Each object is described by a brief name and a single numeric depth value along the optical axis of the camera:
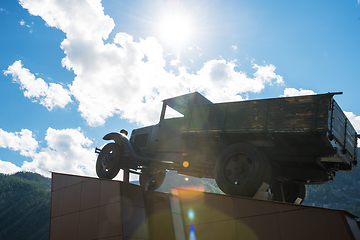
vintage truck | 4.53
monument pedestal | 4.13
